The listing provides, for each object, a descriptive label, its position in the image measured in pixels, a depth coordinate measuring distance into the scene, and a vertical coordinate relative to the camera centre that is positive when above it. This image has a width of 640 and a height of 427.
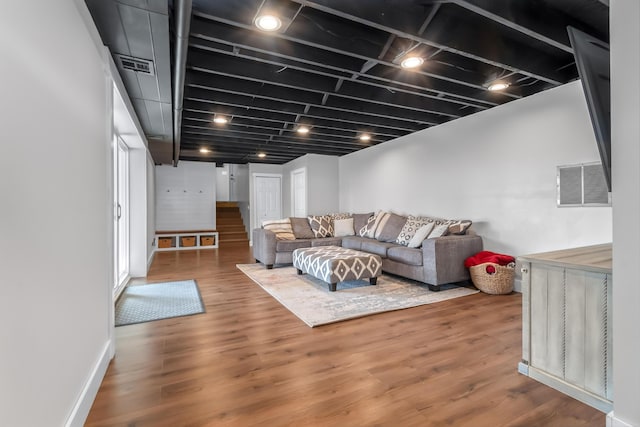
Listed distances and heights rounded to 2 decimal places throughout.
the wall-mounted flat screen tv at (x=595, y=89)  1.42 +0.57
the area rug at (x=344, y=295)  2.91 -0.96
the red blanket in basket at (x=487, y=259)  3.55 -0.58
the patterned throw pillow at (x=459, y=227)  3.99 -0.23
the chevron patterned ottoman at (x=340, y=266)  3.59 -0.68
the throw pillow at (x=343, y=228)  5.93 -0.35
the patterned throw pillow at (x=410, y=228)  4.45 -0.27
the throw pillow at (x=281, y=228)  5.36 -0.32
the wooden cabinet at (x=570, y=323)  1.55 -0.63
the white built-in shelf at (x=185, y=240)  7.44 -0.73
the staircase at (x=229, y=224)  8.94 -0.41
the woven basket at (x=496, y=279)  3.46 -0.80
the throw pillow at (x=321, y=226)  5.78 -0.30
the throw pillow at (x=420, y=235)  4.12 -0.34
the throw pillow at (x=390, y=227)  4.90 -0.28
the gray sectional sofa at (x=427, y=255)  3.62 -0.60
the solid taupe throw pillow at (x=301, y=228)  5.61 -0.33
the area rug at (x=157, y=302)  2.89 -0.99
